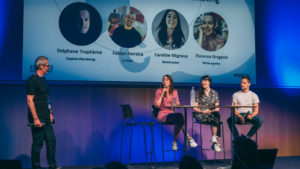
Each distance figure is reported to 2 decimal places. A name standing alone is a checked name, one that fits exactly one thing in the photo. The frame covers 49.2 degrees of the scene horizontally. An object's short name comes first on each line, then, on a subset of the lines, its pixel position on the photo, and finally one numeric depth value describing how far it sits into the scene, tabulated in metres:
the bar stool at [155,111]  4.98
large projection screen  5.14
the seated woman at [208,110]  4.96
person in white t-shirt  5.02
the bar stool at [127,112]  4.70
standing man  3.79
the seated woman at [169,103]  4.93
